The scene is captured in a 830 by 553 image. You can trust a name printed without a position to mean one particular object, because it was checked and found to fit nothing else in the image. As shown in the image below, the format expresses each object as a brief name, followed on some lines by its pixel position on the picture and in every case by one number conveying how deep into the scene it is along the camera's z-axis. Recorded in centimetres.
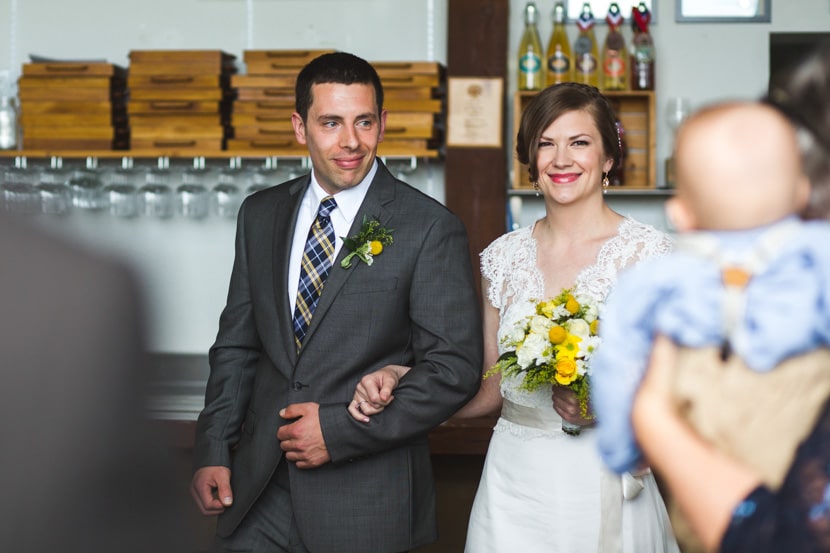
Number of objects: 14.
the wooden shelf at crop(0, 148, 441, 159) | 441
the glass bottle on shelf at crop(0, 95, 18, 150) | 477
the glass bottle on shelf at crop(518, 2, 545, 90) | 455
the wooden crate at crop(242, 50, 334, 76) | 446
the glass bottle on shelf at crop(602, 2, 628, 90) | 449
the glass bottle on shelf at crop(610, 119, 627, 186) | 458
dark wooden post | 466
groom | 218
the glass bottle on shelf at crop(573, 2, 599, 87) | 450
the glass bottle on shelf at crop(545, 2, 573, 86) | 450
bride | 229
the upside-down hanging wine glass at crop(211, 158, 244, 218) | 451
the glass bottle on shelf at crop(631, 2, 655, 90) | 451
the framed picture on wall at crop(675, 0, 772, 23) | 474
